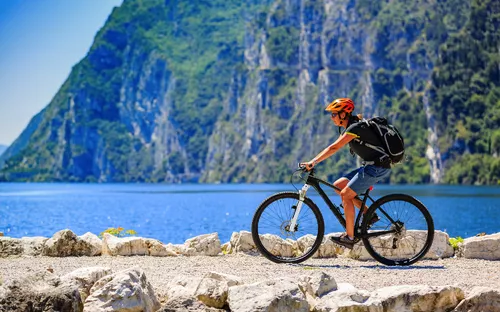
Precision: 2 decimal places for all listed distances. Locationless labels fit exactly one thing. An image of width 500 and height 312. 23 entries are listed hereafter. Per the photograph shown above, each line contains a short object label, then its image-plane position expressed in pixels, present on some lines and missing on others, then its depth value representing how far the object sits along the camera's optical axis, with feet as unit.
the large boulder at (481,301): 30.83
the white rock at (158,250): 46.05
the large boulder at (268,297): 30.17
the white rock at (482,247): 44.11
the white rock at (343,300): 30.48
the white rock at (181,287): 31.32
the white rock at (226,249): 48.10
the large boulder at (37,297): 30.50
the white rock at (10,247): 45.65
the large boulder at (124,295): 30.45
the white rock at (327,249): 45.68
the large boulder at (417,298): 31.01
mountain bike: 42.09
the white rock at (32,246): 45.68
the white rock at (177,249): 47.06
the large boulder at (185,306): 30.81
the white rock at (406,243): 42.96
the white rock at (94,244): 45.73
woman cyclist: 41.29
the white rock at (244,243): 47.39
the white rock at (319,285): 31.94
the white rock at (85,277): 32.40
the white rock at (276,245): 44.14
